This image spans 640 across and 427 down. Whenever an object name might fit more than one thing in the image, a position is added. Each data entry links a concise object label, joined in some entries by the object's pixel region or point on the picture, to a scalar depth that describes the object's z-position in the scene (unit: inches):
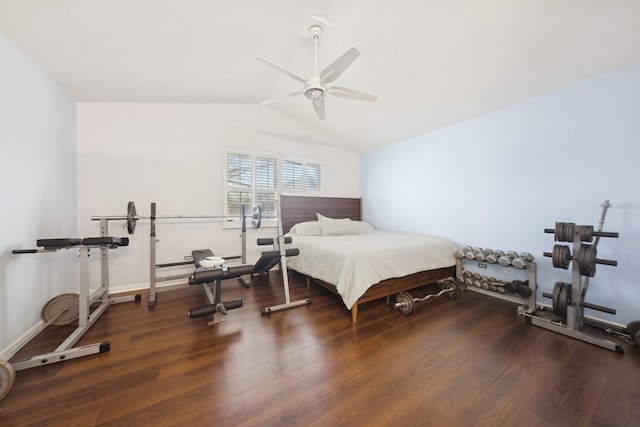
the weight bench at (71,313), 60.9
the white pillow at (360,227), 165.4
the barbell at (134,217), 97.8
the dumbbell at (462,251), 124.0
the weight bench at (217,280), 81.0
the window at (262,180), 152.7
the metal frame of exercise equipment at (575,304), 76.6
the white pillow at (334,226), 155.0
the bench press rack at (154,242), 99.0
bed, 91.4
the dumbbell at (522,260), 101.5
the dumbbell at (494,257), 110.7
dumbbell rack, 99.6
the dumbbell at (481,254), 115.3
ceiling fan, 72.7
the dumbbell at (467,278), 119.6
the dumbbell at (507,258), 105.5
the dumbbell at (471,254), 119.3
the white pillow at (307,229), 153.3
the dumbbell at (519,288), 98.3
